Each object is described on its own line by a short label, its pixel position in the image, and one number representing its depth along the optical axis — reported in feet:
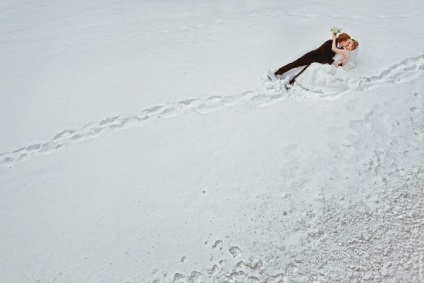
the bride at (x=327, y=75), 20.48
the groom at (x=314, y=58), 21.40
